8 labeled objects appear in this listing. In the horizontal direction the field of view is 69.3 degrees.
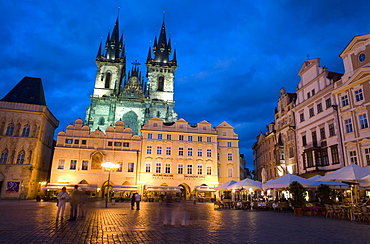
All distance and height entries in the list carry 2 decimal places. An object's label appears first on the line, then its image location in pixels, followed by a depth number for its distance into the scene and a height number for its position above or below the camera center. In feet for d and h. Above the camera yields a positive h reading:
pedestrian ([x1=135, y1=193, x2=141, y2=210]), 68.60 -1.84
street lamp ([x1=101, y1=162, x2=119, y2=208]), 81.59 +7.91
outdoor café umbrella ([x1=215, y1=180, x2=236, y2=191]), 93.40 +2.55
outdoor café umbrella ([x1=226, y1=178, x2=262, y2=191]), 81.15 +2.69
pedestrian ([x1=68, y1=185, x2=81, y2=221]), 41.07 -1.79
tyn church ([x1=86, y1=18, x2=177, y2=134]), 201.46 +79.38
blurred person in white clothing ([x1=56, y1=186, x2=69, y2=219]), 41.88 -1.22
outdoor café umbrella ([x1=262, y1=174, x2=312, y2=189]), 65.31 +3.20
